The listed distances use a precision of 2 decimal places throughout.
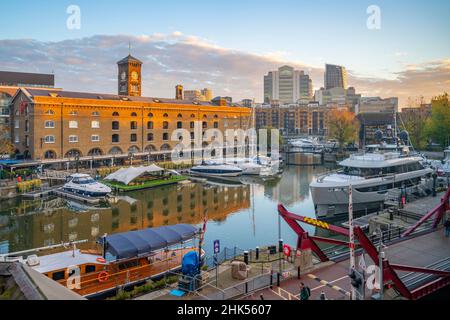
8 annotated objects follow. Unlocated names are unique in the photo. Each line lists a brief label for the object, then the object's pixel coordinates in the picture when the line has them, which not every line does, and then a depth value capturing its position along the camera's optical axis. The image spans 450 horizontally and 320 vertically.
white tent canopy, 38.62
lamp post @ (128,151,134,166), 49.04
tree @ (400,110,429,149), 63.56
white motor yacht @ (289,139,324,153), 83.09
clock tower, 66.75
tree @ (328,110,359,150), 74.69
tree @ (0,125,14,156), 42.22
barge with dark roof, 13.77
